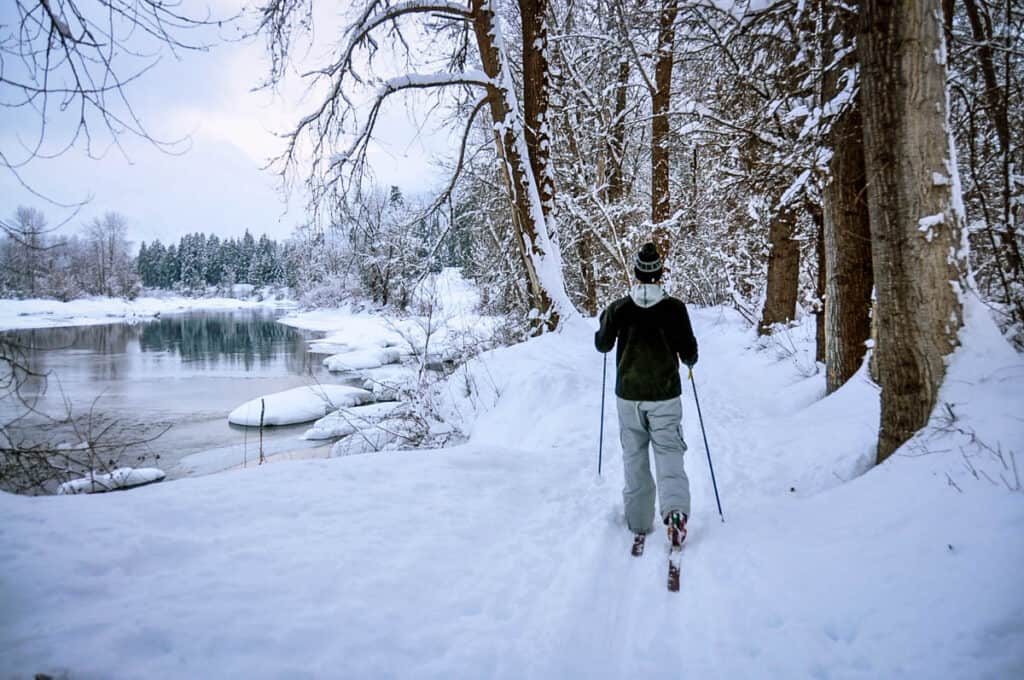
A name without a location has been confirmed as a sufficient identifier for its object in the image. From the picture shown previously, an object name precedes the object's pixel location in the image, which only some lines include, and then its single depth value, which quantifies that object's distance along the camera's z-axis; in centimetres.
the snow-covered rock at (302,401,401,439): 1224
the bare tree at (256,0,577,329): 773
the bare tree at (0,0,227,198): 263
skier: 345
